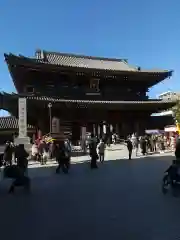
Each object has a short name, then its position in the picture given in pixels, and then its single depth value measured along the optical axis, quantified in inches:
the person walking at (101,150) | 427.1
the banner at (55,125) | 579.7
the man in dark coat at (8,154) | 390.9
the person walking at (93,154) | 369.6
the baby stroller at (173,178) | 208.8
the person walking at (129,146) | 451.1
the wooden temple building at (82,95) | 686.4
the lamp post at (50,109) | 644.5
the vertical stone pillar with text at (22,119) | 526.3
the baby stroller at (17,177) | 234.8
